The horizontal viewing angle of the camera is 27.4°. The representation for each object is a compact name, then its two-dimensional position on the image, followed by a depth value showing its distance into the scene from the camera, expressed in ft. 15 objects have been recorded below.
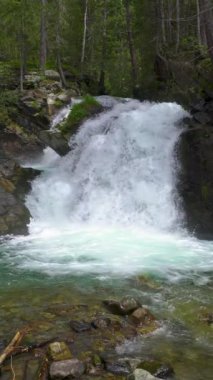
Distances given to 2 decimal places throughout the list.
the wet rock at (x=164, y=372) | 18.68
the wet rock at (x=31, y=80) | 80.74
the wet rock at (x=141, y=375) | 17.93
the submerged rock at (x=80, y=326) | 22.99
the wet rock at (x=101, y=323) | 23.39
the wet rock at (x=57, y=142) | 63.10
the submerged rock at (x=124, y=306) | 25.18
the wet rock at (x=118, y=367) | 19.02
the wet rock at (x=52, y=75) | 90.39
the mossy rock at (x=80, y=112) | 64.61
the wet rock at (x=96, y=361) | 19.63
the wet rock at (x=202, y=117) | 52.35
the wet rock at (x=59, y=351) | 19.86
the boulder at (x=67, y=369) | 18.41
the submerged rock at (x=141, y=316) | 24.26
